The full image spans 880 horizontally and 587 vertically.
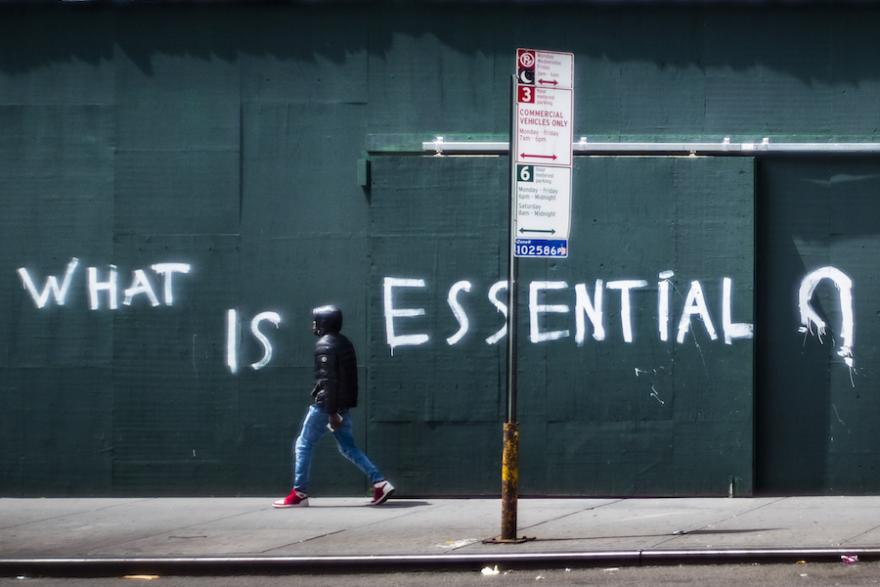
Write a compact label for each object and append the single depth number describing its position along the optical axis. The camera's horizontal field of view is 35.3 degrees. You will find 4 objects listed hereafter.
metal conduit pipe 12.40
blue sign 10.07
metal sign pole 10.05
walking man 11.91
